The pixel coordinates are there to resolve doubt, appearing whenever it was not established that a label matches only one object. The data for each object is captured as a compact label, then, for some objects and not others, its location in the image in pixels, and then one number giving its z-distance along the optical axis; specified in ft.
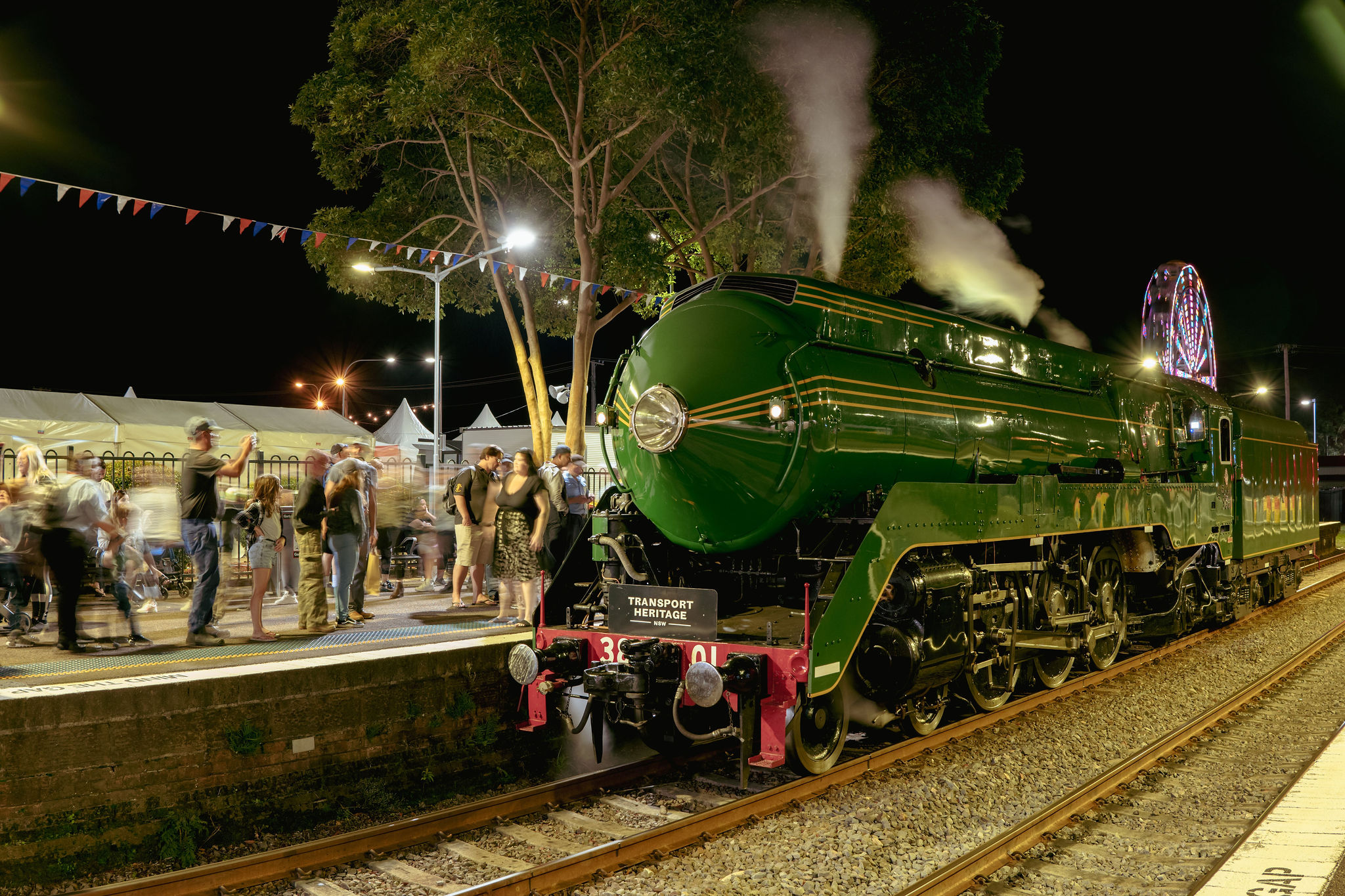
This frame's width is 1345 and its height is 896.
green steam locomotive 18.83
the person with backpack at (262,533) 26.30
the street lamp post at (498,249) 54.44
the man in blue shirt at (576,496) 32.63
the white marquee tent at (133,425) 62.28
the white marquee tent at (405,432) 101.04
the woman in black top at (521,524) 28.58
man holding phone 24.72
